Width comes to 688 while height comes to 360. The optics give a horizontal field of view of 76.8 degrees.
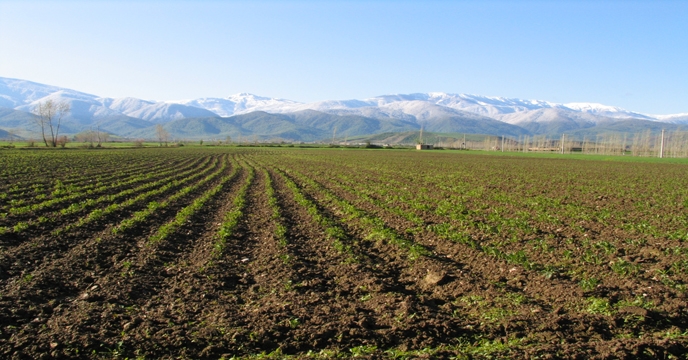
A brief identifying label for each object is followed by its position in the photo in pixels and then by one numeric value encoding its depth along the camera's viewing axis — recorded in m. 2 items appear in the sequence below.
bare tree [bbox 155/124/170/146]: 194.00
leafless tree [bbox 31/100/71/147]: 125.41
